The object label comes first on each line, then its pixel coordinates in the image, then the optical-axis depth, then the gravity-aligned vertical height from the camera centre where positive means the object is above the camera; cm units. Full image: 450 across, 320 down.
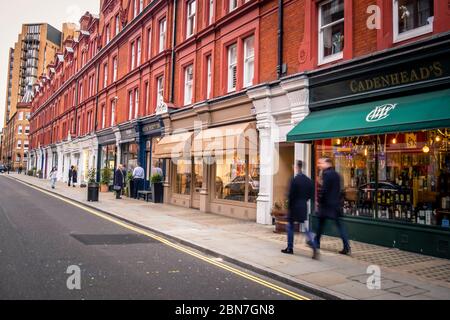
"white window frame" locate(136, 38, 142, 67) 2379 +779
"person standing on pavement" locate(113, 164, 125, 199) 2076 -36
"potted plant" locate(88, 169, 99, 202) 1836 -81
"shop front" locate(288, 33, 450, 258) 808 +92
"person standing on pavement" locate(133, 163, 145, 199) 2097 -23
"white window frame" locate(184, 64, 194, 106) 1845 +448
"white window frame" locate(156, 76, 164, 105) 2089 +482
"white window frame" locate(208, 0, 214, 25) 1686 +727
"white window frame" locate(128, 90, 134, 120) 2473 +462
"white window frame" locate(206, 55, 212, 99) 1661 +436
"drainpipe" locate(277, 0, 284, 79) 1252 +449
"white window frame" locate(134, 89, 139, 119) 2395 +452
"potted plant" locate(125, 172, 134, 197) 2163 -58
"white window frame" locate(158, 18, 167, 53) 2125 +786
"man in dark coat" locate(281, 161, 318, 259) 789 -43
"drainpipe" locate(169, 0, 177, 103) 1943 +670
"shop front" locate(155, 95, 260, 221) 1363 +78
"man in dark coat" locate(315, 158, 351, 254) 784 -47
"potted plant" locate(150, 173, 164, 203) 1900 -64
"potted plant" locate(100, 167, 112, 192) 2634 -33
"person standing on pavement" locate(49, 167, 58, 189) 2817 -23
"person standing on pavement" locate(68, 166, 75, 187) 3253 +5
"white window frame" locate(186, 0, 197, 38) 1862 +776
